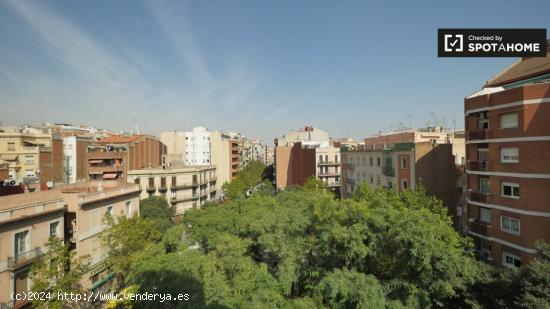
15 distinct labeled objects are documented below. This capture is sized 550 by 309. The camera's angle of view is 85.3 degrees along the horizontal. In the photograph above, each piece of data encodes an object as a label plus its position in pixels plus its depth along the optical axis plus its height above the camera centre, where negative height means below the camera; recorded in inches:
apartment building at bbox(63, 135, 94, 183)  1972.2 -2.7
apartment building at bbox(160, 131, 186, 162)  3097.9 +163.4
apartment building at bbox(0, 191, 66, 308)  669.3 -186.3
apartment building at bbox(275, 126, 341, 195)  2251.5 -64.7
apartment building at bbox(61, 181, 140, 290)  878.4 -187.9
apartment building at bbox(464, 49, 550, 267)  714.2 -29.7
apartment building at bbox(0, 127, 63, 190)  1696.6 +24.7
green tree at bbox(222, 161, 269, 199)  2081.0 -202.2
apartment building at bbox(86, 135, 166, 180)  1962.4 +13.9
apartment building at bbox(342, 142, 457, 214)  1210.0 -59.0
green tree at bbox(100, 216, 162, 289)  832.3 -244.4
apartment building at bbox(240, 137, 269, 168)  3834.2 +85.8
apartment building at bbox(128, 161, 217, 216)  1902.1 -178.0
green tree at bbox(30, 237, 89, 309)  567.7 -237.5
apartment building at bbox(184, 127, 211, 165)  3036.4 +95.7
